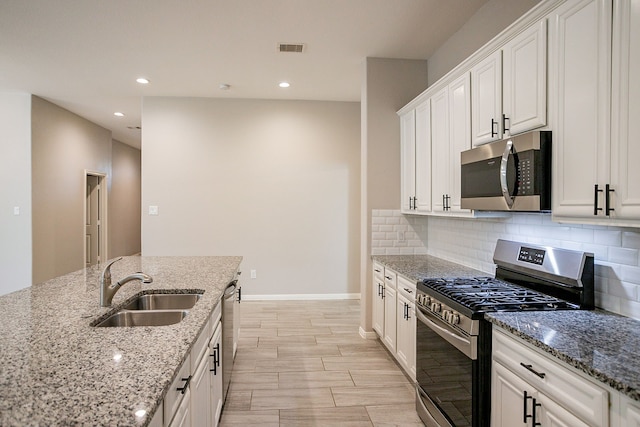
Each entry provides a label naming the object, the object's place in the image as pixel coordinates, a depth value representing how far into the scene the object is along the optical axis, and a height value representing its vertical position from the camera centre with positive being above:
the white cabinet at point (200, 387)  1.24 -0.73
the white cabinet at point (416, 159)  3.19 +0.46
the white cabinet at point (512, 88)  1.81 +0.68
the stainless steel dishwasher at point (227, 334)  2.40 -0.87
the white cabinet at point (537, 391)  1.17 -0.66
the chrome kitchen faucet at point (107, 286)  1.78 -0.39
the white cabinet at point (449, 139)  2.58 +0.53
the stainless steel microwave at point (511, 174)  1.77 +0.19
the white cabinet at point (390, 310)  3.08 -0.88
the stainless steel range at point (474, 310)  1.72 -0.53
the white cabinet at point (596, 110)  1.33 +0.40
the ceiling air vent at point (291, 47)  3.54 +1.58
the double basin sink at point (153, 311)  1.83 -0.55
